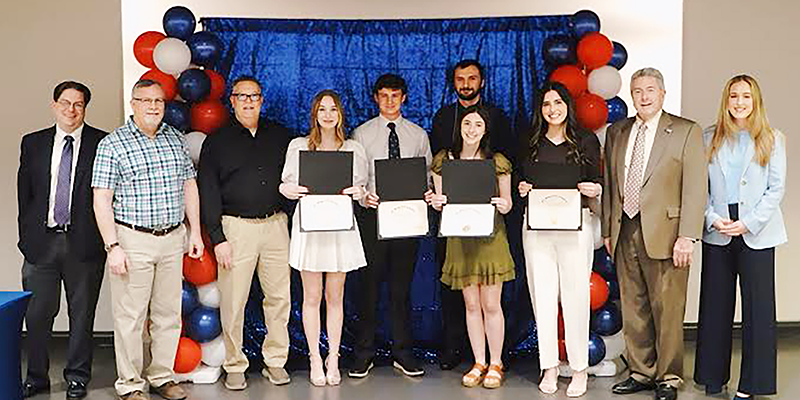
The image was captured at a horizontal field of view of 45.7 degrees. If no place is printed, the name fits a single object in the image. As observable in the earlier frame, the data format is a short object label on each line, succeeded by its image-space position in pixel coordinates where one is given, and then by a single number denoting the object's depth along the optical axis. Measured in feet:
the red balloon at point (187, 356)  17.16
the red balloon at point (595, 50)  17.33
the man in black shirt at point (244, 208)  16.81
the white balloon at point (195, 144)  17.24
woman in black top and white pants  16.21
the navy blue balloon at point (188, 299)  17.40
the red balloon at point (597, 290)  17.39
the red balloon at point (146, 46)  17.61
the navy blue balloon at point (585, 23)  17.78
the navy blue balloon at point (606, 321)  17.69
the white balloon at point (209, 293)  17.53
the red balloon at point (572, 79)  17.47
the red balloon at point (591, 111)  17.19
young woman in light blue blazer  15.46
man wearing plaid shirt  15.51
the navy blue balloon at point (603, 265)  17.84
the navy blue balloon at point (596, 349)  17.57
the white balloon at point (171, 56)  17.15
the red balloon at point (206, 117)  17.42
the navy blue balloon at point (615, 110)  17.78
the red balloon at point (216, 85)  17.58
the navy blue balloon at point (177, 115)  17.16
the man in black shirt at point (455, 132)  17.70
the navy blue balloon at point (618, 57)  17.93
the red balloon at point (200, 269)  17.22
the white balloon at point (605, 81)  17.46
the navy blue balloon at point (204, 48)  17.56
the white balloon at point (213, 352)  17.60
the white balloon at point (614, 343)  17.74
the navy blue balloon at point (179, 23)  17.56
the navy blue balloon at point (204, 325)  17.37
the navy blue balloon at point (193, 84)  17.08
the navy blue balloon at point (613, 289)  18.08
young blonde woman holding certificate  16.56
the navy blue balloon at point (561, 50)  17.95
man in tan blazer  15.76
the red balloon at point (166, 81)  17.21
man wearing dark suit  16.55
